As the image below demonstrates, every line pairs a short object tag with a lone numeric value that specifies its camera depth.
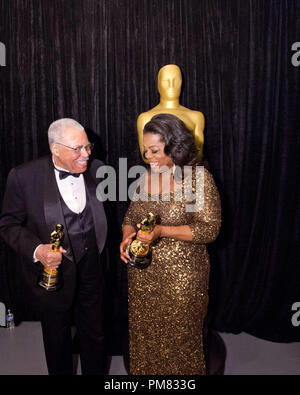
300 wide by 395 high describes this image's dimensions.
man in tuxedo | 2.02
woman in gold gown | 1.99
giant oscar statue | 2.84
